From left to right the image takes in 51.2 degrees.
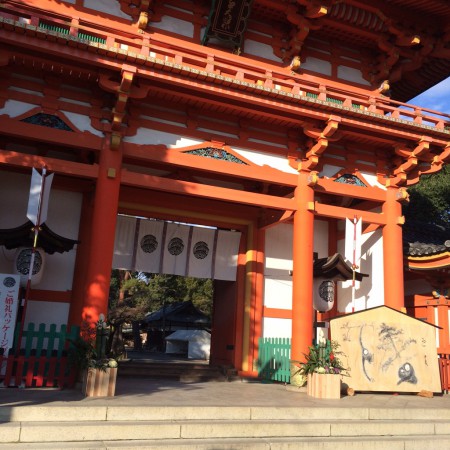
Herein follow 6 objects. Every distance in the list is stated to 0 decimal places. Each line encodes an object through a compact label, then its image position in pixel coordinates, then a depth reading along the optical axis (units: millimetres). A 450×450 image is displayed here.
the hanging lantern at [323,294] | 10469
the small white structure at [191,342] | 24391
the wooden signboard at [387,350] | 8500
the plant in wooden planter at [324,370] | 7812
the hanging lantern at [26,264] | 8820
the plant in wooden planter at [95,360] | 6766
